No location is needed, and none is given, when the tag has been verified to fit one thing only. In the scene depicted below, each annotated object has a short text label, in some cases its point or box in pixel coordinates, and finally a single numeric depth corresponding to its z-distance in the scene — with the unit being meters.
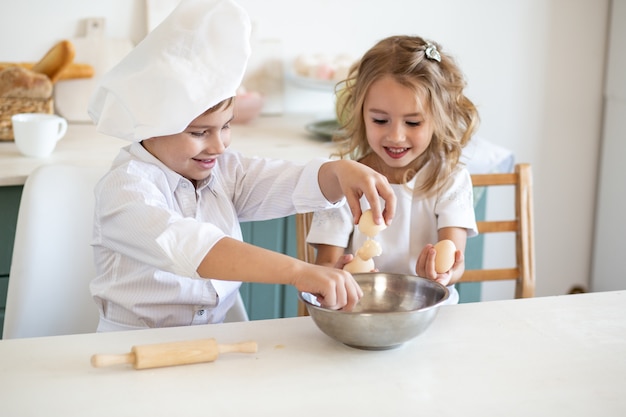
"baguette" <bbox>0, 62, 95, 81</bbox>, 2.30
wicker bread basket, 2.17
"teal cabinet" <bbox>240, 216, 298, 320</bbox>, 2.08
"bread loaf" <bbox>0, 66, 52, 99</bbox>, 2.15
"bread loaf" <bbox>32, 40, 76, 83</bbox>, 2.22
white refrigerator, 2.75
